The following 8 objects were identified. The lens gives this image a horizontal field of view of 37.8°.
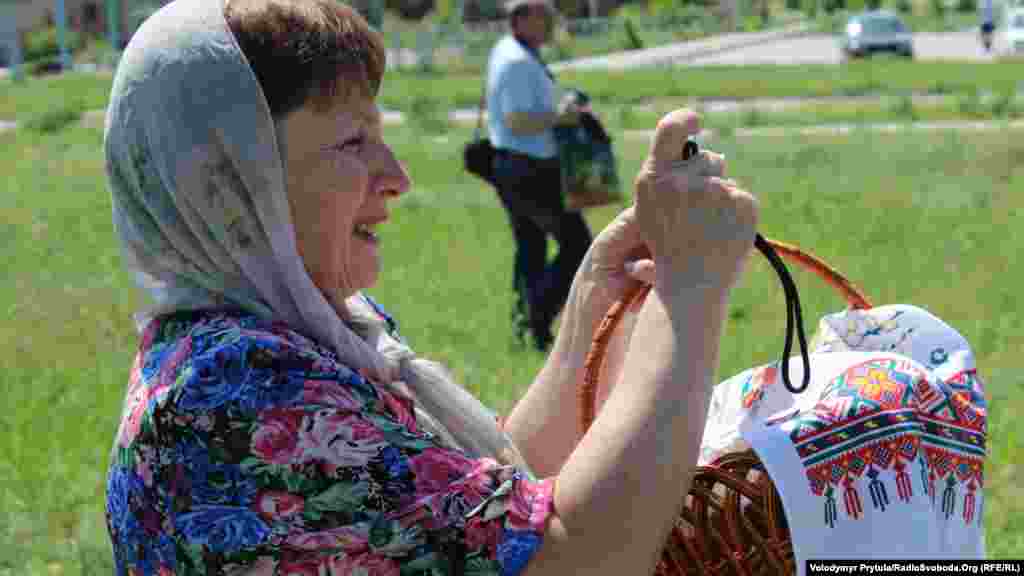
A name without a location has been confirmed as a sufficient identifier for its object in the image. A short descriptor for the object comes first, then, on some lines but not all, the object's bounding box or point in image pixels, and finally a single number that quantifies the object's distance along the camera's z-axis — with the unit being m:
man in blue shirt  6.75
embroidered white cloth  1.81
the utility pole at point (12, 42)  32.94
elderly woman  1.62
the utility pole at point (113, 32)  39.41
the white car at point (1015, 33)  32.91
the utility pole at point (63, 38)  36.47
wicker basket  1.84
